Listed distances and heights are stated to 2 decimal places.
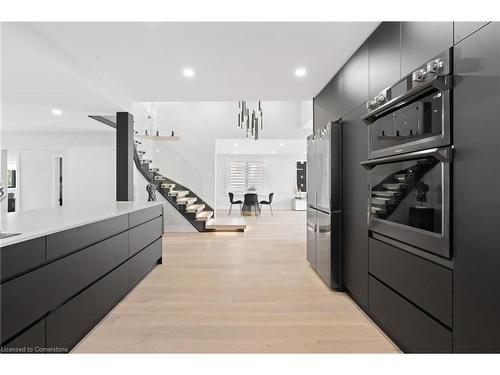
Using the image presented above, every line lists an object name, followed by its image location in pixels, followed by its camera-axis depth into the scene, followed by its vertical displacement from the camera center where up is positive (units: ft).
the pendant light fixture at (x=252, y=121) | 19.90 +5.56
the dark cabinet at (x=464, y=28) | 4.30 +2.55
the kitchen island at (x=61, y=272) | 4.63 -1.89
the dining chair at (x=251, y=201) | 33.12 -1.86
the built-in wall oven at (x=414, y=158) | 4.89 +0.57
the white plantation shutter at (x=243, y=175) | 41.39 +1.59
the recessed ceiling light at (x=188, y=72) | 10.69 +4.49
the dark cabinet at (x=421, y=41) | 4.93 +2.83
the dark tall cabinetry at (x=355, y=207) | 8.13 -0.70
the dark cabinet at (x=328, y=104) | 10.24 +3.44
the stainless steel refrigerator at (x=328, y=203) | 9.96 -0.65
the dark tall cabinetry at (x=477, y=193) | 4.02 -0.11
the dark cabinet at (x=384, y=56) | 6.46 +3.27
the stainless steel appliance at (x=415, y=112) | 4.85 +1.57
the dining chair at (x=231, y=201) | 32.42 -1.84
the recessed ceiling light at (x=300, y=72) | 10.47 +4.43
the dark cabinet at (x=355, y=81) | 8.12 +3.36
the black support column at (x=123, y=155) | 14.88 +1.66
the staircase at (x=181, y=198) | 21.56 -1.01
